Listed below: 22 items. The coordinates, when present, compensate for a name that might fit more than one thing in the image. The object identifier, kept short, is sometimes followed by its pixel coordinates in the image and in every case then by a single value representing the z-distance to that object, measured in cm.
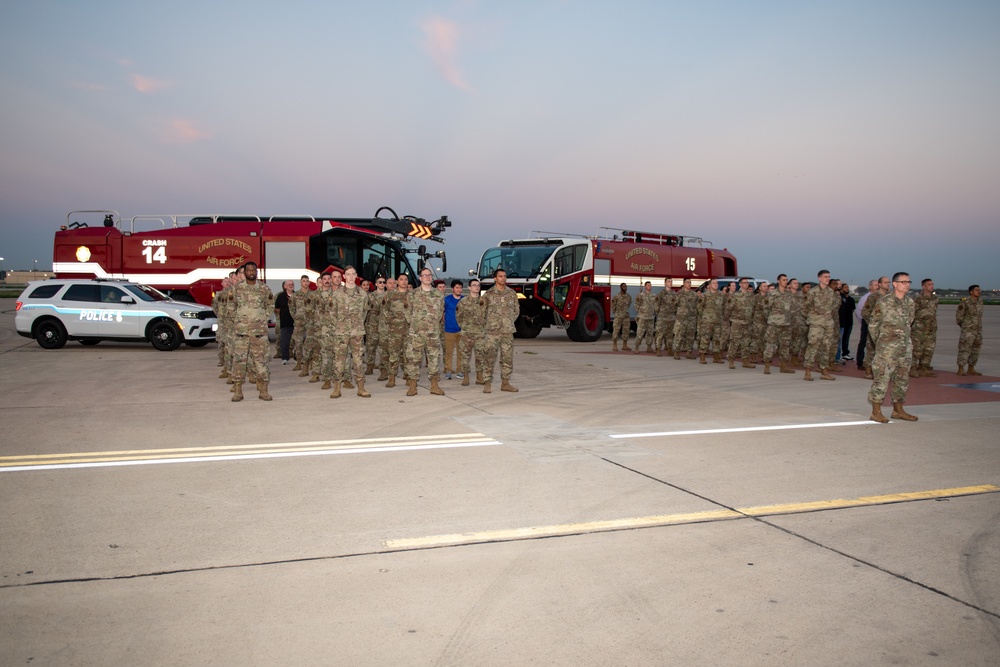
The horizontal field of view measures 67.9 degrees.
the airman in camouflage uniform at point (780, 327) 1430
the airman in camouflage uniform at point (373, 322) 1305
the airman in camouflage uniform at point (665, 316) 1747
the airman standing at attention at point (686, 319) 1691
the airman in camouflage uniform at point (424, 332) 1105
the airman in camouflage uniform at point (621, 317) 1873
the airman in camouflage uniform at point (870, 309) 1324
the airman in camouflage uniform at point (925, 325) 1347
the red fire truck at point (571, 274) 2019
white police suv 1667
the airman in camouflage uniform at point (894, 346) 880
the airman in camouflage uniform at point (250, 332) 1011
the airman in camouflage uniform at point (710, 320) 1612
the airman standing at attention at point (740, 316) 1516
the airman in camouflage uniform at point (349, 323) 1078
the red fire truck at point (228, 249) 1911
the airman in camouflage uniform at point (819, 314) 1284
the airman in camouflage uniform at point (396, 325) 1200
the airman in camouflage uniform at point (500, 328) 1132
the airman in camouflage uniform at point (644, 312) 1831
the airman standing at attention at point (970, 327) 1366
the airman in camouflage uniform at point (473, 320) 1163
